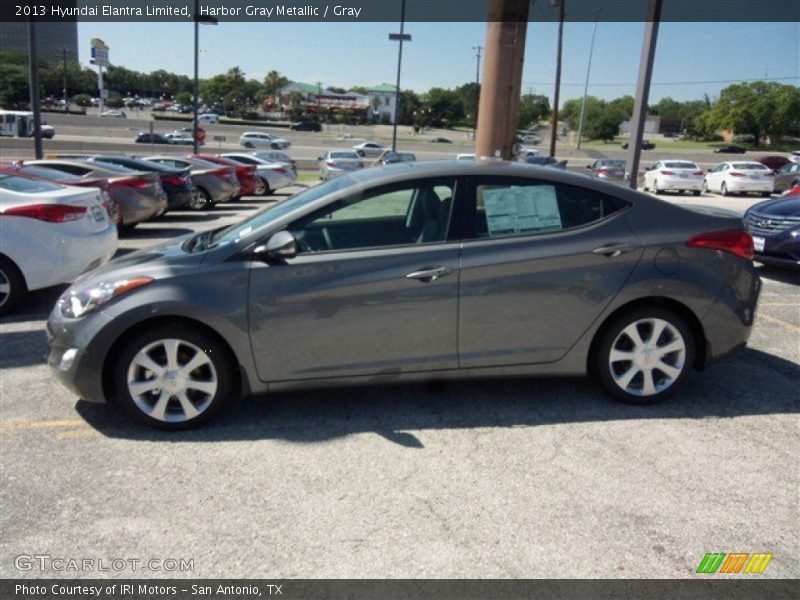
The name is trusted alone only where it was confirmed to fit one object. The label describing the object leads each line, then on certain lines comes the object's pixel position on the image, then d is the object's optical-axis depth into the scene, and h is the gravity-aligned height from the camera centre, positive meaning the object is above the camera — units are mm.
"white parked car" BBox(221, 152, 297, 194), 22062 -1075
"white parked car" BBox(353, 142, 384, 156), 51031 -224
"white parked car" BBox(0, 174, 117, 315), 6391 -1129
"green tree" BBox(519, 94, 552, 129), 109669 +8594
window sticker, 4051 -324
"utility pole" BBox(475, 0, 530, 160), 12156 +1470
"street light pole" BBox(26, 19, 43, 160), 14805 +824
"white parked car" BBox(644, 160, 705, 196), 28125 -403
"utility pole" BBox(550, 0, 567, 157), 37750 +4066
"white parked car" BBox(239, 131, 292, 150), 56244 -315
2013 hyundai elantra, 3729 -847
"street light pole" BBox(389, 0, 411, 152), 34906 +5841
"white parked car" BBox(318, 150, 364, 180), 25938 -762
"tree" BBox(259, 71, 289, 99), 125500 +10249
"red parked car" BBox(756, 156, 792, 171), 41406 +774
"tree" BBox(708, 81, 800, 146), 89000 +8472
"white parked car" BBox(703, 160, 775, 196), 27172 -262
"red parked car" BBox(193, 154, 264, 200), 19766 -1131
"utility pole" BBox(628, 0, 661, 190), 10992 +1342
